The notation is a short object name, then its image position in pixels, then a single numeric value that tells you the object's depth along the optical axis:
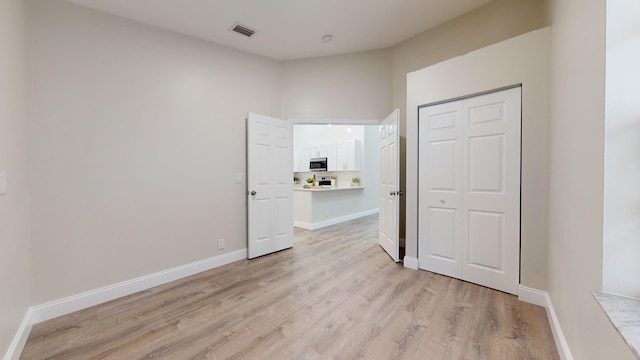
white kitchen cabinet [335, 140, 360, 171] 6.98
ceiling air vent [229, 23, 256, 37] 2.95
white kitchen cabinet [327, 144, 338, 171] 7.35
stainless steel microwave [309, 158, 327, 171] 7.50
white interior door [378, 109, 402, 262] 3.30
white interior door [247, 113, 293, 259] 3.53
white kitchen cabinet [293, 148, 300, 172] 8.32
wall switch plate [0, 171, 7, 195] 1.50
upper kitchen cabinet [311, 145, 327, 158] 7.60
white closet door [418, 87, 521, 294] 2.38
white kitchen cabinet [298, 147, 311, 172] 8.05
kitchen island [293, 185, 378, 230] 5.55
